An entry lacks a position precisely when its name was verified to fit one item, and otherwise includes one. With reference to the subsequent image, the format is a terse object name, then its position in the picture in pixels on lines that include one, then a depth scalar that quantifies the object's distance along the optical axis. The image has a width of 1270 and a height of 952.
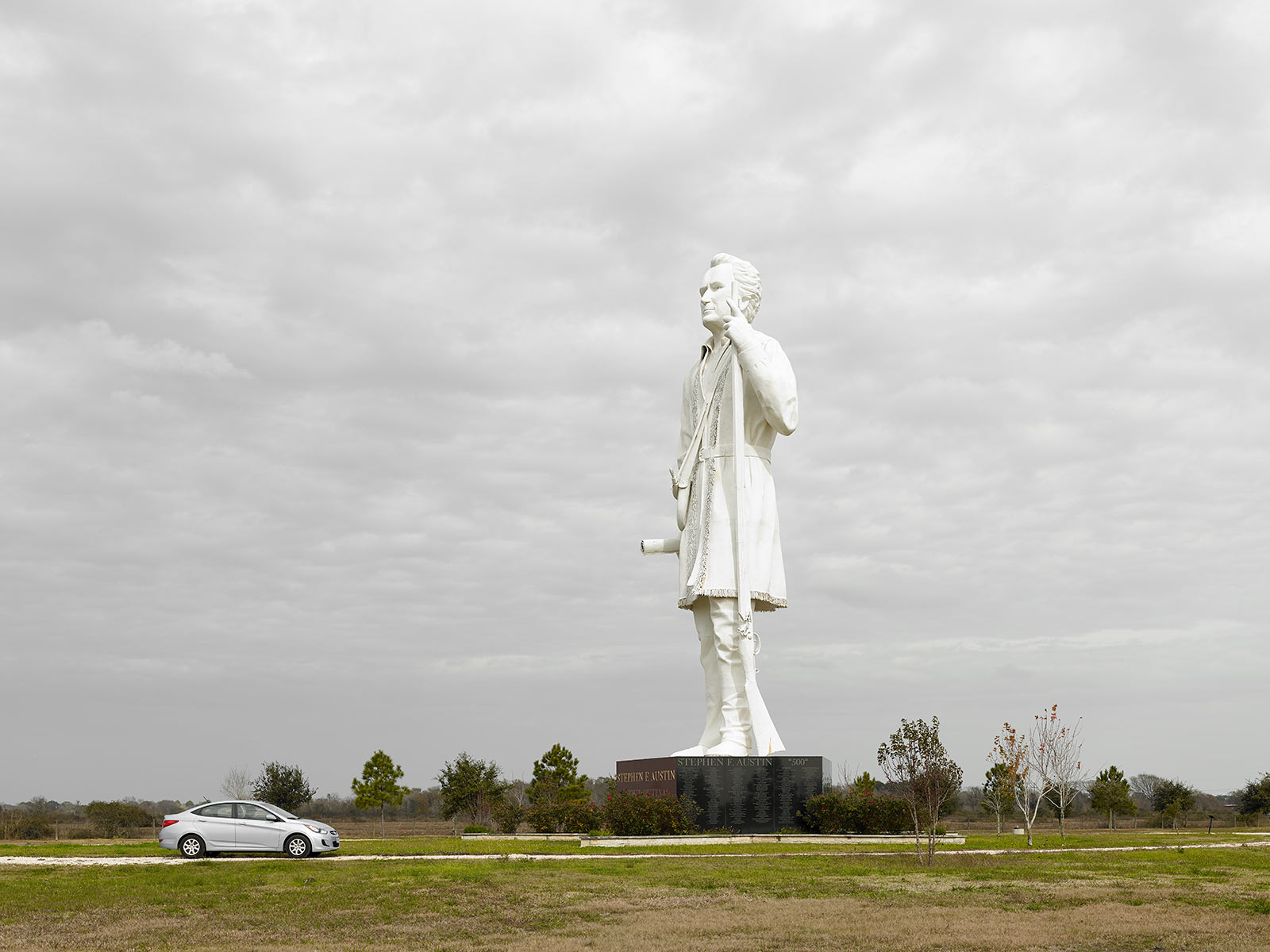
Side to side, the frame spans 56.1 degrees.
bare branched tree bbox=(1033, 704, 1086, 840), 27.30
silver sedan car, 18.66
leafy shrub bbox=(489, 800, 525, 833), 24.41
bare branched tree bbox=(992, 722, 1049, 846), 26.55
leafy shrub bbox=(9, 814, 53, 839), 32.78
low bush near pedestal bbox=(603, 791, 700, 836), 19.38
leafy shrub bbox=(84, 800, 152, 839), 37.44
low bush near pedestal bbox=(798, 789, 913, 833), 19.95
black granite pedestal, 19.59
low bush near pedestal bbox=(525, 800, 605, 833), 21.42
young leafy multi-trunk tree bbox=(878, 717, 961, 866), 16.98
